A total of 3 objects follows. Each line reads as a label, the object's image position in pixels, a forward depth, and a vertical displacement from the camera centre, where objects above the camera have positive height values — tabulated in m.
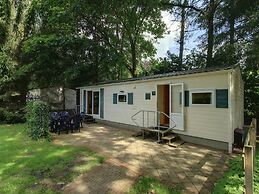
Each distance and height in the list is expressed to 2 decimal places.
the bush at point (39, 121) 7.06 -0.95
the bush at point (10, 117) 11.26 -1.24
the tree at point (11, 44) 11.68 +4.16
